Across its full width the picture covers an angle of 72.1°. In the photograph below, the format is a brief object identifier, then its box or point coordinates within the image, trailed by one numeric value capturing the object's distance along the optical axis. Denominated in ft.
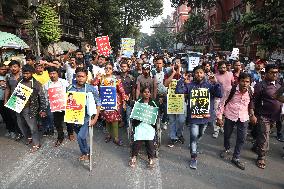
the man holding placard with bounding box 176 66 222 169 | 11.39
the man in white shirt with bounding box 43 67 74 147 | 13.23
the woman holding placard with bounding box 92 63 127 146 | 13.68
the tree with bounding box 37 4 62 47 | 25.07
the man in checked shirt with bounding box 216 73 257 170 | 11.28
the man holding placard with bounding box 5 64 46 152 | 12.85
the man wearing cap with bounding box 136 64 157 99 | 13.74
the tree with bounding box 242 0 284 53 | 25.20
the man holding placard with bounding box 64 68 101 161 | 10.65
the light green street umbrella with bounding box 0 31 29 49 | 28.11
